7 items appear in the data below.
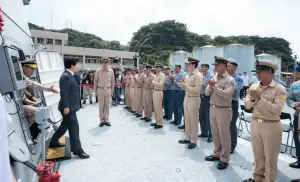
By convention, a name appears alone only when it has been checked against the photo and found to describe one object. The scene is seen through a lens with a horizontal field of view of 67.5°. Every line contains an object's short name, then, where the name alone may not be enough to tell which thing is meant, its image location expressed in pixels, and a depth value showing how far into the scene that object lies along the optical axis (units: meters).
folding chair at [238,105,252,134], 5.31
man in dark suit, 3.87
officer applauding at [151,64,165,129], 6.29
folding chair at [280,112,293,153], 4.31
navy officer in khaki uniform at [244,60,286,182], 2.91
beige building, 45.98
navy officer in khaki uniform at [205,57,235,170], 3.63
